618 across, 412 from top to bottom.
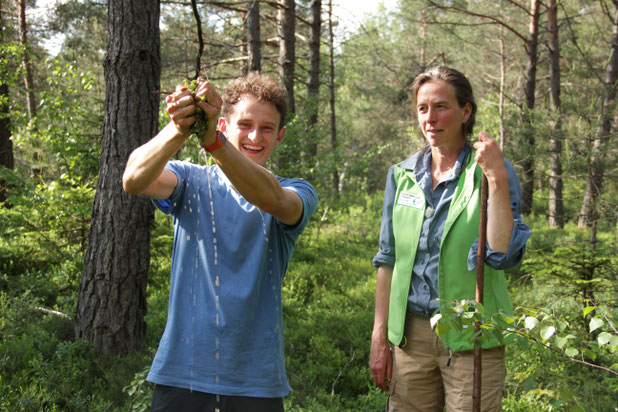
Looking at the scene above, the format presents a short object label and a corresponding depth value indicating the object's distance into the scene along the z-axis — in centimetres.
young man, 191
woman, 227
